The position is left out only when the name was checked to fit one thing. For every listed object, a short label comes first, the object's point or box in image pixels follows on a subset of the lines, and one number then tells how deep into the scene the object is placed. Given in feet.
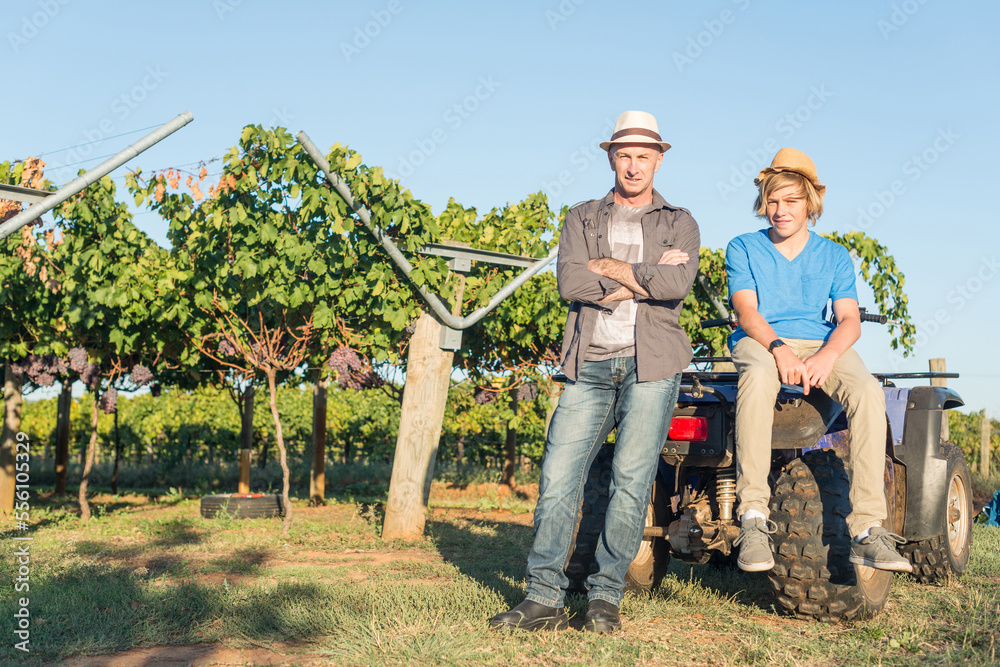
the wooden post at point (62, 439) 44.80
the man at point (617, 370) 10.73
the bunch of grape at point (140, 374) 32.78
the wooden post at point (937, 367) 24.63
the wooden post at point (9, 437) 36.01
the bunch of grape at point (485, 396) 42.28
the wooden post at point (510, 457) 44.88
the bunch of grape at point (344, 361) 28.14
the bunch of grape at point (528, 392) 39.55
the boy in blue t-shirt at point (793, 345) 10.80
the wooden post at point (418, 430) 24.16
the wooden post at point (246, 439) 37.04
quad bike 11.03
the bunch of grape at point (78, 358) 31.73
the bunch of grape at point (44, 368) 33.91
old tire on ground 29.91
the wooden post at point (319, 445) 40.27
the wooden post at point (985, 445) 44.24
